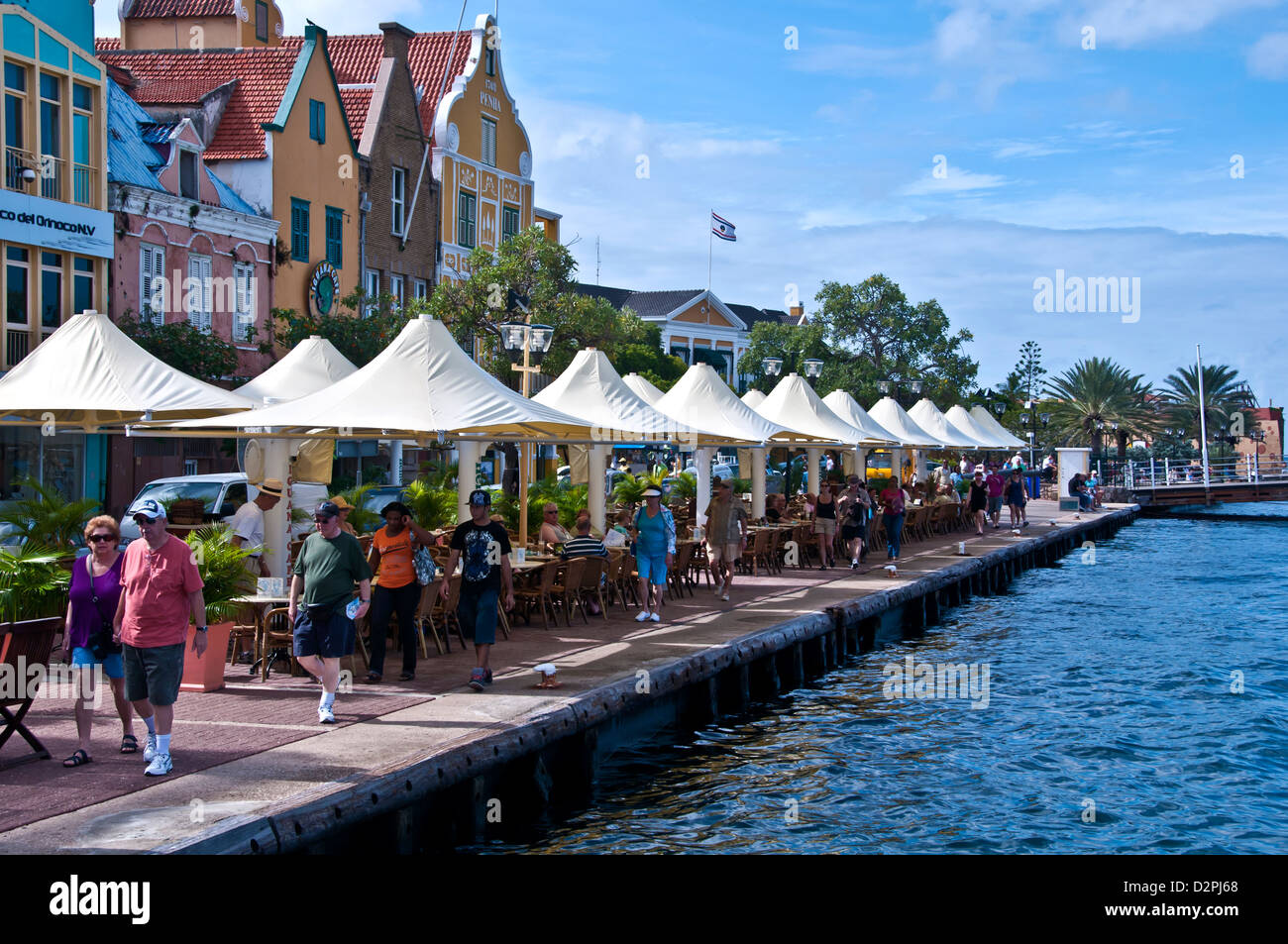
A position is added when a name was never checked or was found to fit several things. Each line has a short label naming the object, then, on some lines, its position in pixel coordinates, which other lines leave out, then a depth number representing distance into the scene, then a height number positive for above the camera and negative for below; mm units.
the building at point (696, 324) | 81562 +10078
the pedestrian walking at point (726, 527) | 19375 -720
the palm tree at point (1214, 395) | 79375 +4769
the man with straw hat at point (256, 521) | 14539 -404
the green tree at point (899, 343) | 59406 +6197
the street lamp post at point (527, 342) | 19766 +2212
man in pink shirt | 9008 -903
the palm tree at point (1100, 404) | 71750 +3910
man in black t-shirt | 12141 -842
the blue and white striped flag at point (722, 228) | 59344 +11662
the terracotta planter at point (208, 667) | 12000 -1679
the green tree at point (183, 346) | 27297 +3045
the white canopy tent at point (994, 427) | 42344 +1636
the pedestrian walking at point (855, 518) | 25484 -810
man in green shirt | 10727 -941
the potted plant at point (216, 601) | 12016 -1100
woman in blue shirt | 17312 -924
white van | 20203 -71
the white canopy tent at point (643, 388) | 26109 +1912
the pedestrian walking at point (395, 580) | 12414 -944
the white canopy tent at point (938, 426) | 38000 +1514
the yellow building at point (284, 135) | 34500 +9751
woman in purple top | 9375 -839
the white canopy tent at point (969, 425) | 41031 +1622
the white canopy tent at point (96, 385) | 15172 +1259
